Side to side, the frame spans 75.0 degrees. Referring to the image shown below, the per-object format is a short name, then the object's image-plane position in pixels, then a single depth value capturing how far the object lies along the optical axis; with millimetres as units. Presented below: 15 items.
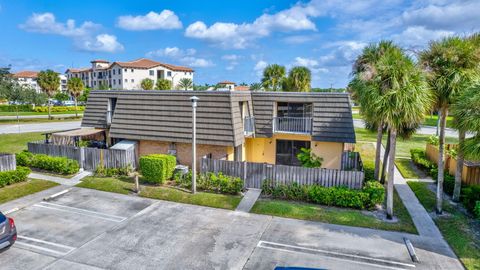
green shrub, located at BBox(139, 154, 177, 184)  15602
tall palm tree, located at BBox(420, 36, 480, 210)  11805
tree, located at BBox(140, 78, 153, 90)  52547
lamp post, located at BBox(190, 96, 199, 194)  14562
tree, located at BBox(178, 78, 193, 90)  67375
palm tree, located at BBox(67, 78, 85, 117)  52438
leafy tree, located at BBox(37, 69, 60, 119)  51312
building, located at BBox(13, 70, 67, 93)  105562
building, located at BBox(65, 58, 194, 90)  79250
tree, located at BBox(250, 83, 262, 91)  59400
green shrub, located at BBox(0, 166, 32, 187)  14805
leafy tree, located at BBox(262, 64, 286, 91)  41938
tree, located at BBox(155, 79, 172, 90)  51562
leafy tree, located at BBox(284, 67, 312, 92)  38719
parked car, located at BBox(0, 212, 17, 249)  8945
